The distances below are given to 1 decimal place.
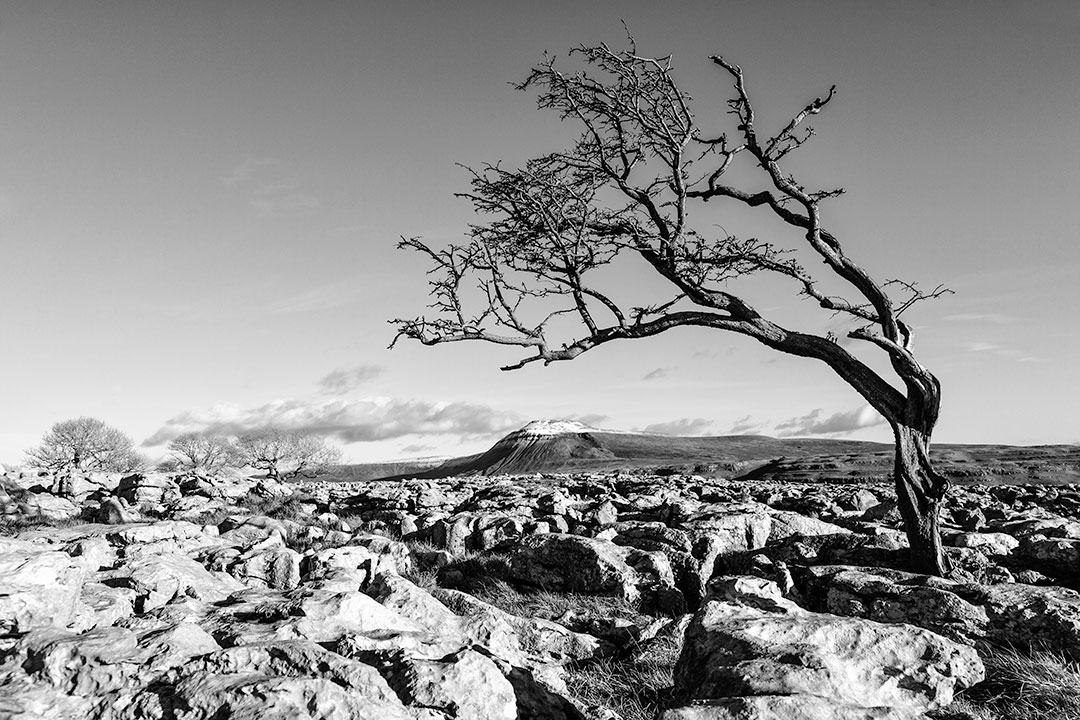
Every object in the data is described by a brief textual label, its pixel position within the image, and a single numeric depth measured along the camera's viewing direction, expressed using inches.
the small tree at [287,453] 3681.1
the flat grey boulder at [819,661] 209.5
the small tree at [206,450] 3619.6
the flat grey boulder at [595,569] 454.3
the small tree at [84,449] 3292.3
